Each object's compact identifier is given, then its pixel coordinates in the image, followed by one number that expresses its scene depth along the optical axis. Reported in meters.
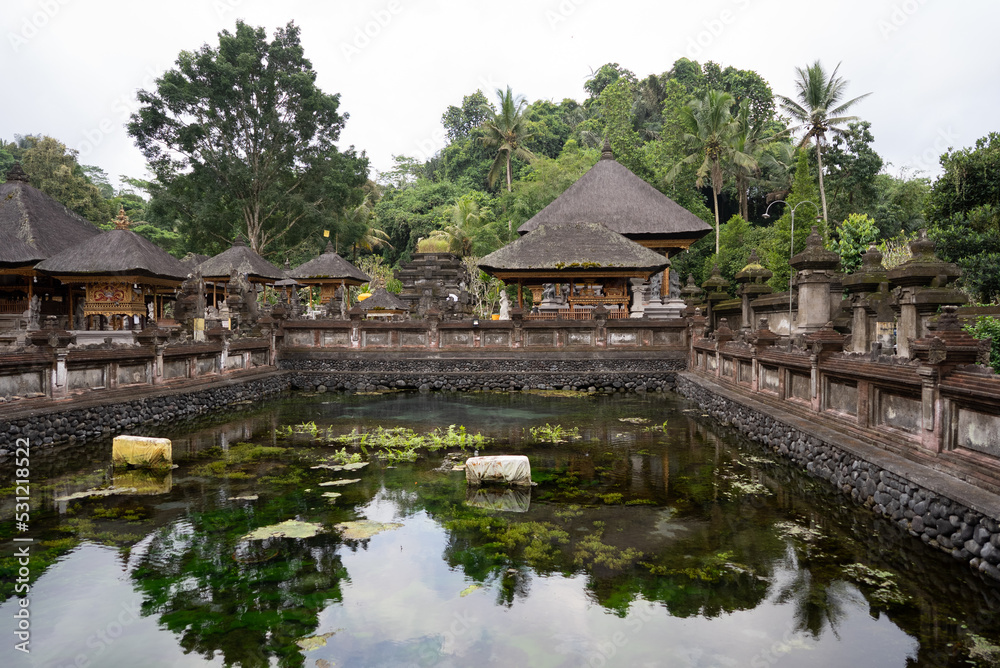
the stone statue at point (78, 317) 25.20
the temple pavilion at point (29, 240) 21.38
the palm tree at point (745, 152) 41.03
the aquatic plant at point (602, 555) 6.36
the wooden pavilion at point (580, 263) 23.45
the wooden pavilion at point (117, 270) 20.48
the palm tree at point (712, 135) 40.78
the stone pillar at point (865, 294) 13.85
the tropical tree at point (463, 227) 45.73
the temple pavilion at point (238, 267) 30.12
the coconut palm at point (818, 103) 37.41
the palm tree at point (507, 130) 49.72
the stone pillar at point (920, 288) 11.73
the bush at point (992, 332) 10.43
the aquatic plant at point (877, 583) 5.45
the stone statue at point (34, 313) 21.07
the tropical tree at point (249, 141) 38.00
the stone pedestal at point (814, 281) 14.63
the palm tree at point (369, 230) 50.15
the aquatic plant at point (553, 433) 12.78
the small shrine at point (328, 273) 34.72
